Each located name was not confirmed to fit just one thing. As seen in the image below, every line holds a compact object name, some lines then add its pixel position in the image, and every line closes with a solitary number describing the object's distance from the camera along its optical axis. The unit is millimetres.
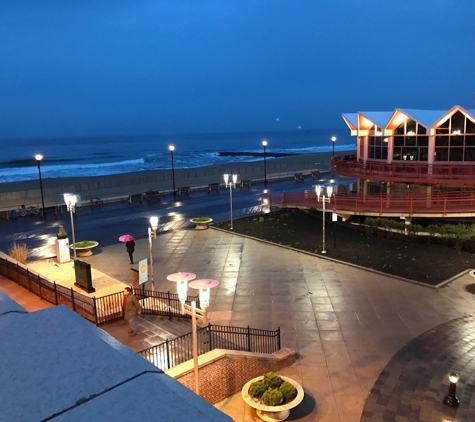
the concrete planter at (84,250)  22656
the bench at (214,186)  47750
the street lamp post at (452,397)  9700
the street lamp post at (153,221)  17938
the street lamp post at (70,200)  21359
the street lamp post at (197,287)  9183
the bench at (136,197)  41172
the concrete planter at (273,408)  9438
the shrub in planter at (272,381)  10045
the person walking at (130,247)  21016
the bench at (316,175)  55744
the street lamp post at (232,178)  29219
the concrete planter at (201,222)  28406
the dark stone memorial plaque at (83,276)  16062
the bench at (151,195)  42109
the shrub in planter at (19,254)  20672
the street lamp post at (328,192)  22519
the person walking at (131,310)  12250
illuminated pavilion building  26656
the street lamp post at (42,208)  35175
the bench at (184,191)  45344
